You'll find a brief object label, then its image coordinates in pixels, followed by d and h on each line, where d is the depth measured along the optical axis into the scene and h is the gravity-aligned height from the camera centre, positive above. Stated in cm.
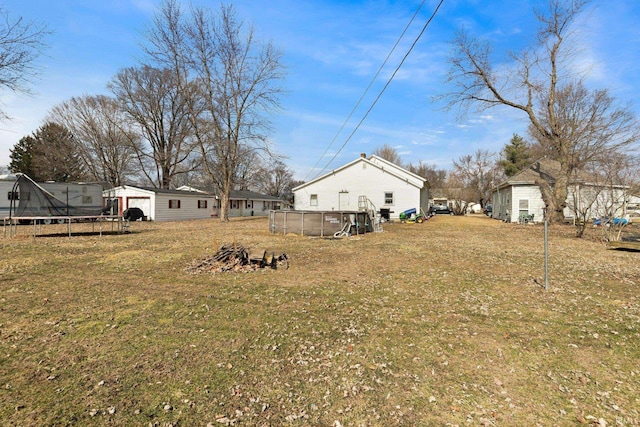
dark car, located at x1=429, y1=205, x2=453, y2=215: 5402 +33
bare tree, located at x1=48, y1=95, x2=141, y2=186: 3694 +853
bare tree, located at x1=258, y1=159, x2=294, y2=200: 6478 +586
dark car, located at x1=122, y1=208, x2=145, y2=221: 2747 -23
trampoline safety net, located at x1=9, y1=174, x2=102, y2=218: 1648 +40
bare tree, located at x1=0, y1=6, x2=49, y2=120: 1229 +570
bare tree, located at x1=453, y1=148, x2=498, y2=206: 5706 +663
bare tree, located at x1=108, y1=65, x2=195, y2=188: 3691 +1130
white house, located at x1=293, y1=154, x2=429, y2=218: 2884 +219
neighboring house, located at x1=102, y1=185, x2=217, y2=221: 2875 +93
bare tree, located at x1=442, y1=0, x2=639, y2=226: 2108 +566
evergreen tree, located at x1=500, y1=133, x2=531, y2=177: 5012 +902
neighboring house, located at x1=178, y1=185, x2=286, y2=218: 4048 +117
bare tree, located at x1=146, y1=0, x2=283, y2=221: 2639 +883
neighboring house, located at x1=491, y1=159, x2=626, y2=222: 2627 +169
